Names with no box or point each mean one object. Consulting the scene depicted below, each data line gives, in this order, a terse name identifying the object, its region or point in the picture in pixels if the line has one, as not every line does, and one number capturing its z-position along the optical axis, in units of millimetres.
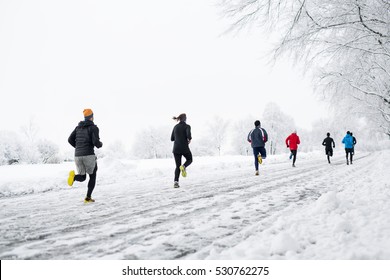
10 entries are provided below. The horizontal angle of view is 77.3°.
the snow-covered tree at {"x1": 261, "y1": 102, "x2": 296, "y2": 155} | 54656
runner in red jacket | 14202
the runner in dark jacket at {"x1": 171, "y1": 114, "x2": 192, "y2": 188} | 7371
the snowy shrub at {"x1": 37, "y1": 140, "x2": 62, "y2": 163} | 32688
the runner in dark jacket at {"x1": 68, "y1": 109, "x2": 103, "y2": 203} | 5348
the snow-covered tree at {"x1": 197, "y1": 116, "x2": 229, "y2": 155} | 65062
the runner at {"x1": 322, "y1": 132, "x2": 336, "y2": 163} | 14688
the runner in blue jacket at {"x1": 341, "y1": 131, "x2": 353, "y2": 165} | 13575
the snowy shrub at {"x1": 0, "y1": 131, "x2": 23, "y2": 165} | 25494
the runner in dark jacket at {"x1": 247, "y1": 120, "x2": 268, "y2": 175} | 10109
